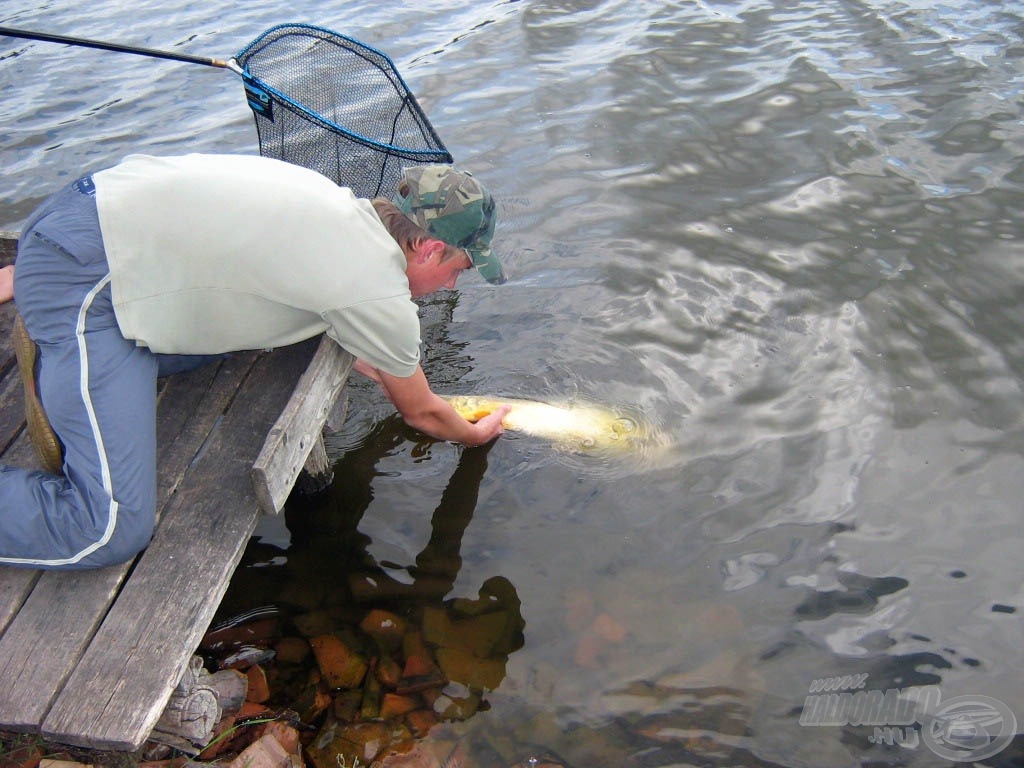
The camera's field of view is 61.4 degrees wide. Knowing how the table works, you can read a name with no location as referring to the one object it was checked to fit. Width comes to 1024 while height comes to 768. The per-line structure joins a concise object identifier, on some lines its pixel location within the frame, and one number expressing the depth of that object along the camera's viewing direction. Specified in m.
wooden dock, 2.56
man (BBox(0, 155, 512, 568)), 2.96
